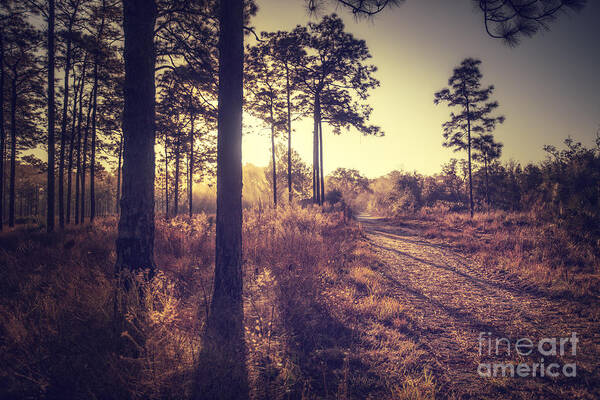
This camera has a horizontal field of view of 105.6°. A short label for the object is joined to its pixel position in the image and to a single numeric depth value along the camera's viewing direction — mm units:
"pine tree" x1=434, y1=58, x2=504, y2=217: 19312
